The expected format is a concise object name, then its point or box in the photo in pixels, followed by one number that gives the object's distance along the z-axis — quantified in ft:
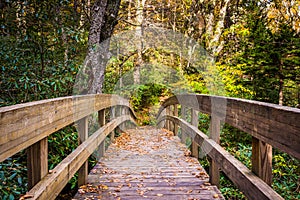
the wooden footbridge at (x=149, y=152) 5.07
